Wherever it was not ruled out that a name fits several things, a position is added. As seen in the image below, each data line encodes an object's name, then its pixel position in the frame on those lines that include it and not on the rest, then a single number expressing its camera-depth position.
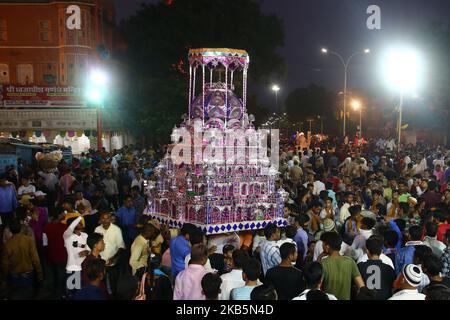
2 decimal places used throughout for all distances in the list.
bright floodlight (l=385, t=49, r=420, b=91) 20.98
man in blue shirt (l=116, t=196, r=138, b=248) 10.04
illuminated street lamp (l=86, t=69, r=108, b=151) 20.59
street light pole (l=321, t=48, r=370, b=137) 33.16
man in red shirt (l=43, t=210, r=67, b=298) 8.13
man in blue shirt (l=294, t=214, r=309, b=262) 8.13
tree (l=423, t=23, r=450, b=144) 35.88
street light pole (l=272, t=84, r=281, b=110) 33.57
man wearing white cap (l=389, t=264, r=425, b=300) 4.88
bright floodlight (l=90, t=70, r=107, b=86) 20.59
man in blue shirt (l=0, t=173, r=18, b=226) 10.84
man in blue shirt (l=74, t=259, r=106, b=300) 4.78
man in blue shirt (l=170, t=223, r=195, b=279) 7.05
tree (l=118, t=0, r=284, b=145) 28.69
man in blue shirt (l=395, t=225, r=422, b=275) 6.57
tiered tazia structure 9.82
